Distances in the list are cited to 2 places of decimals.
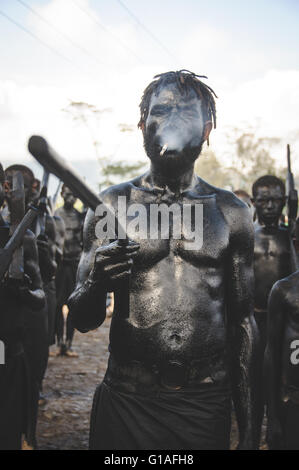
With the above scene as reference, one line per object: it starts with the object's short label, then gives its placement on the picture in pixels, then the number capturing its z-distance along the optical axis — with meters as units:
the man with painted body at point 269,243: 5.85
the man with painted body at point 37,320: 5.18
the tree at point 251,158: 47.66
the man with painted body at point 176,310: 2.26
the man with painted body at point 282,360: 3.16
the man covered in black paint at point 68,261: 8.66
